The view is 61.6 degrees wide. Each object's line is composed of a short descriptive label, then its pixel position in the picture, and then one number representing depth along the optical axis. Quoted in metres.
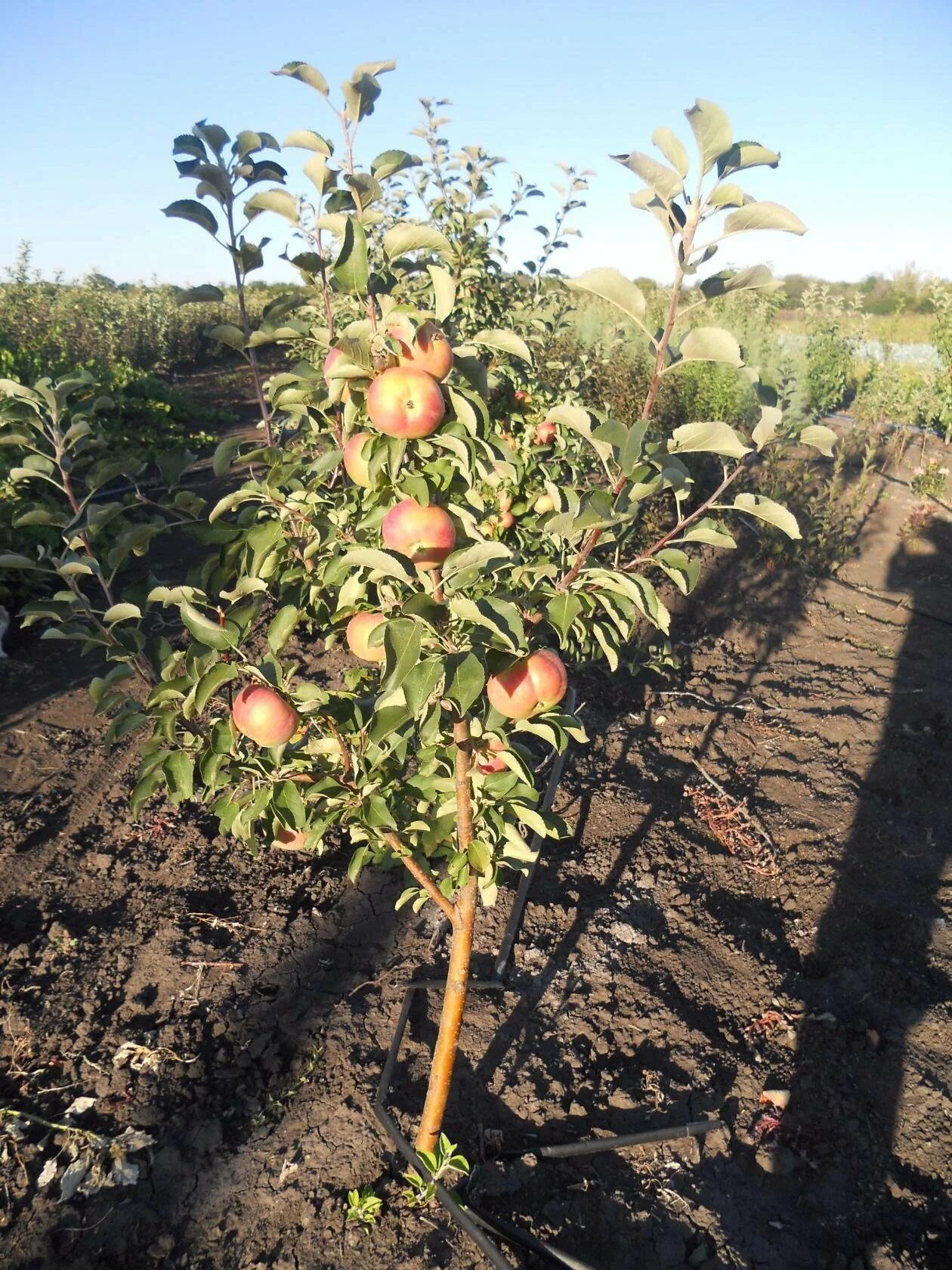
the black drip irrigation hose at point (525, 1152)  1.74
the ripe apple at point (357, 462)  1.32
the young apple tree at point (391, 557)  1.16
